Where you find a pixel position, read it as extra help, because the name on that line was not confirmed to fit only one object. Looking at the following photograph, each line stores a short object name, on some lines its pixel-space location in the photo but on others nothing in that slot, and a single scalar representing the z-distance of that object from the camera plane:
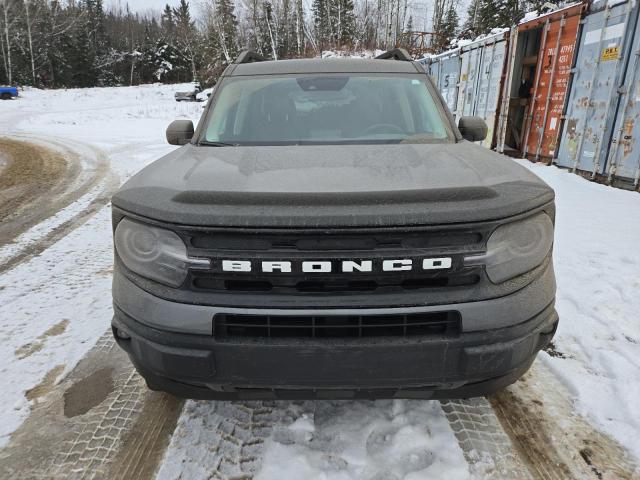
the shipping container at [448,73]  13.43
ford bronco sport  1.52
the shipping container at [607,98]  6.98
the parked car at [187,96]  43.88
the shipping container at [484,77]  10.74
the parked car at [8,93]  37.94
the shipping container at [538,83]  8.53
